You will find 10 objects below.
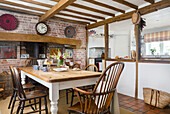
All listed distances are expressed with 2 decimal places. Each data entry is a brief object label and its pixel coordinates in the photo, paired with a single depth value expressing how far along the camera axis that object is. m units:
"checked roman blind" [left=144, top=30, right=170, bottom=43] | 5.70
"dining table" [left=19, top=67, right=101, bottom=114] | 1.69
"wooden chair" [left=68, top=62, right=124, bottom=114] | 1.51
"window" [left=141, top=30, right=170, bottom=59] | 5.68
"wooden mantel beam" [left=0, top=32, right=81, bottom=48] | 3.59
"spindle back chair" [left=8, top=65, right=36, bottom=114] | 2.46
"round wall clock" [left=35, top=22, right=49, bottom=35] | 4.09
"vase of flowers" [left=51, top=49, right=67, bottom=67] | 2.75
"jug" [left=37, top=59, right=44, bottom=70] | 2.83
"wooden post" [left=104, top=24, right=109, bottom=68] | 4.29
